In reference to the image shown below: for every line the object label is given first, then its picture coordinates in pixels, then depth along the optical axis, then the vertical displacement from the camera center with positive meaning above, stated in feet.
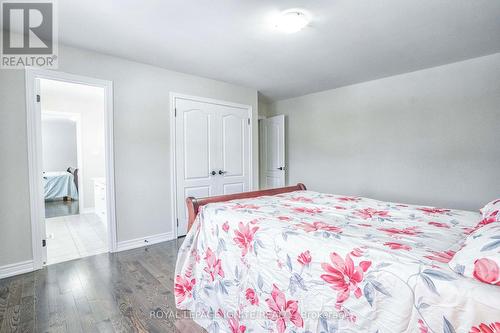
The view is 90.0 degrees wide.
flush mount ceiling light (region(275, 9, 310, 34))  6.82 +3.99
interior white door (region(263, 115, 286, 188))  16.55 +0.71
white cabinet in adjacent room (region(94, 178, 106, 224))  14.29 -2.11
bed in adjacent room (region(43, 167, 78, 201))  19.76 -1.79
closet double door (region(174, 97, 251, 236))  11.76 +0.60
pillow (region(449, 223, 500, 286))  2.51 -1.07
